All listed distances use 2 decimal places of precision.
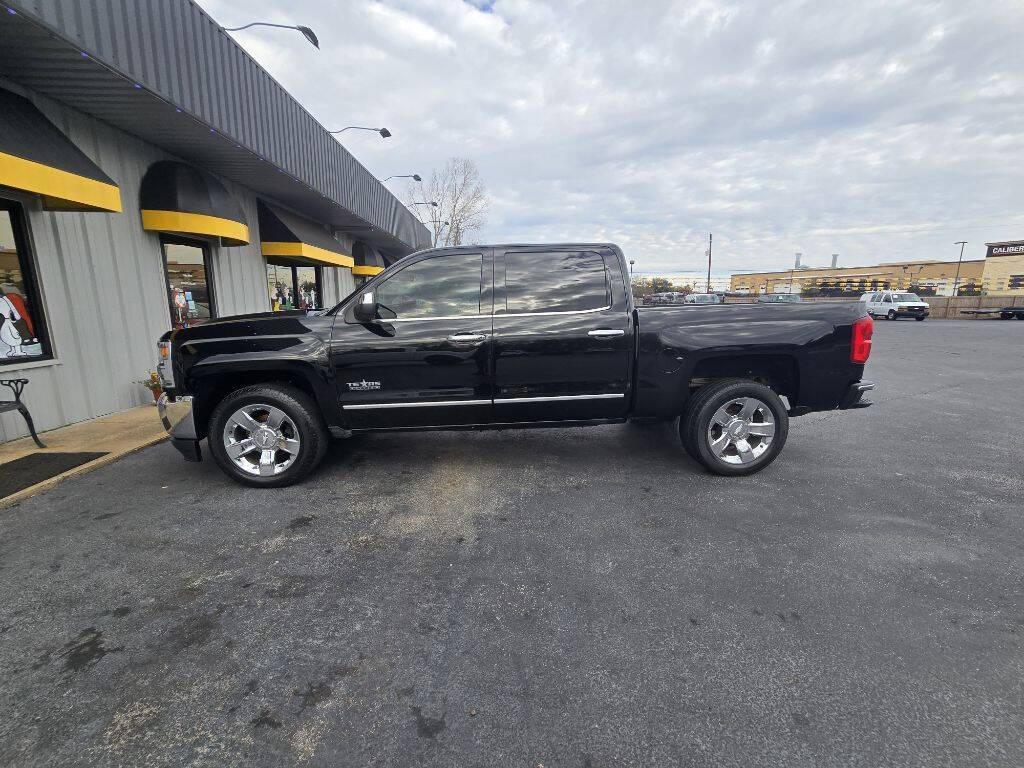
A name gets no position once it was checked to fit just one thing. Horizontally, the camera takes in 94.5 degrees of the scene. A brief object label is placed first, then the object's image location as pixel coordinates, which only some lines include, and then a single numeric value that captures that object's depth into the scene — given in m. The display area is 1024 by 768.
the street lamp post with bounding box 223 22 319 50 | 9.39
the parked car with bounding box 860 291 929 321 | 30.38
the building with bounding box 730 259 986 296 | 69.19
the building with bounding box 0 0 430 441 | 4.81
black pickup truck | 4.04
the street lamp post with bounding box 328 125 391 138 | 16.41
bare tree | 40.34
